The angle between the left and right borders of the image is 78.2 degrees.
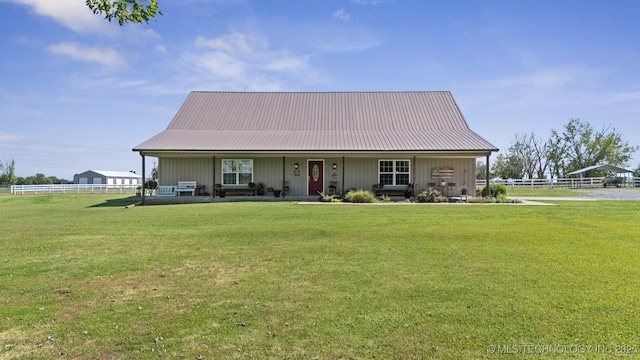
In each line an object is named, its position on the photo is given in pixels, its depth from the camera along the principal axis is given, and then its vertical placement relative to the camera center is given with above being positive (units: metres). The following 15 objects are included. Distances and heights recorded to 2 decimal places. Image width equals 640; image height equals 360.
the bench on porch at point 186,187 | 20.34 -0.10
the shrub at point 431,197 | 17.64 -0.54
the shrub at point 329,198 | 17.61 -0.61
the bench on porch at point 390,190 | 19.67 -0.25
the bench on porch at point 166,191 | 20.41 -0.30
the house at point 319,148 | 19.30 +1.81
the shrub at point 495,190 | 18.81 -0.24
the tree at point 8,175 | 55.43 +1.44
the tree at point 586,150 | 49.94 +4.46
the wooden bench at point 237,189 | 20.28 -0.20
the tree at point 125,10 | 5.12 +2.31
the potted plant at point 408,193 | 19.52 -0.39
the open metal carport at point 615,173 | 36.02 +1.28
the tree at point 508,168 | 51.69 +2.29
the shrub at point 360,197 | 17.19 -0.52
